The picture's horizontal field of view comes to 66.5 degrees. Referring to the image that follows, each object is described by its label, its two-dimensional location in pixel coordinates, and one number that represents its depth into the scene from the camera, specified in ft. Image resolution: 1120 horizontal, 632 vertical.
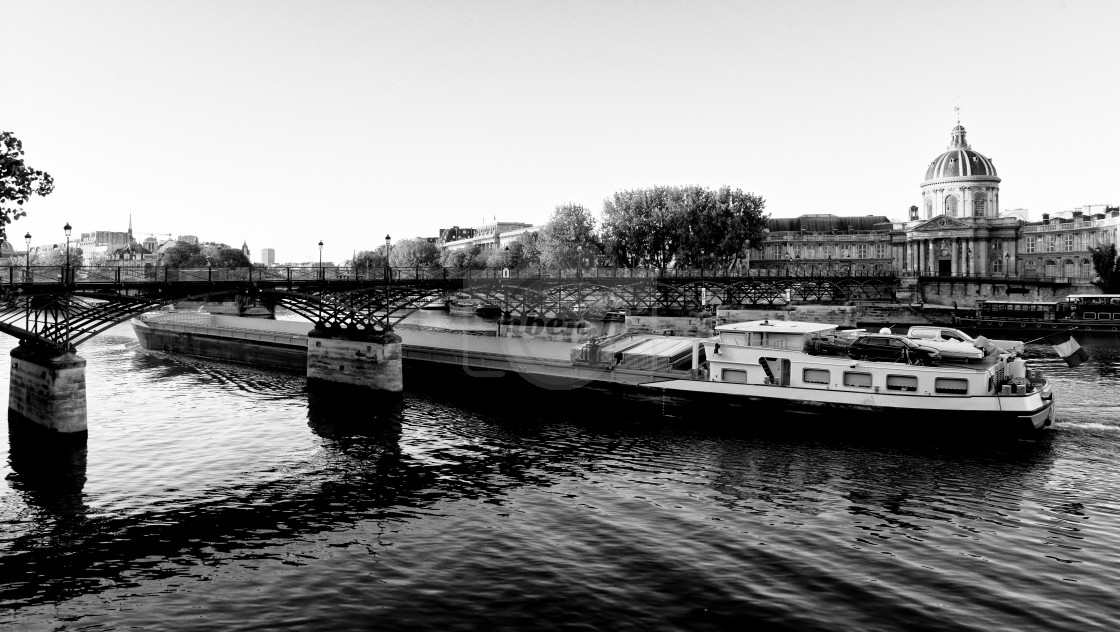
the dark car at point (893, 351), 135.85
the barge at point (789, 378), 126.41
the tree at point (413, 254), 570.46
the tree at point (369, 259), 603.67
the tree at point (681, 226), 377.50
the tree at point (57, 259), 600.80
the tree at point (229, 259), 574.11
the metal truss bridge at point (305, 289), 133.90
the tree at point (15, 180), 94.94
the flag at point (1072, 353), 139.74
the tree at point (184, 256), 572.10
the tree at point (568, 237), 388.98
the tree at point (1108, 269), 372.38
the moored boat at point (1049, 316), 302.25
